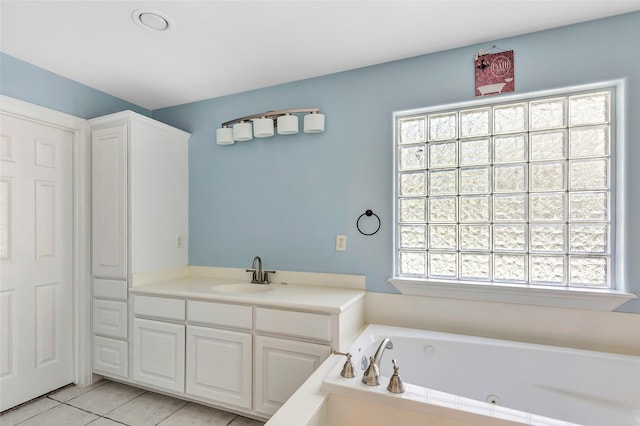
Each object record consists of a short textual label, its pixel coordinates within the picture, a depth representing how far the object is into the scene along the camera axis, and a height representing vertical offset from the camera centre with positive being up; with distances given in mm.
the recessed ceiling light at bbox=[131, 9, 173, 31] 1644 +1026
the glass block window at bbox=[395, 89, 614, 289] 1792 +116
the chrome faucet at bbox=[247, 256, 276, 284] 2454 -495
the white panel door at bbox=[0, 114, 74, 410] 2057 -334
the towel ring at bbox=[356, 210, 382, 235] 2182 -40
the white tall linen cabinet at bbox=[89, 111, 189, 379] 2326 -65
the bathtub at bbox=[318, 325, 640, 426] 1253 -816
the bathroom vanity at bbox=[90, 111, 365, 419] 1844 -593
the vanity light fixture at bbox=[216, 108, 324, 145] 2289 +655
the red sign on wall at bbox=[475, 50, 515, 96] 1890 +833
